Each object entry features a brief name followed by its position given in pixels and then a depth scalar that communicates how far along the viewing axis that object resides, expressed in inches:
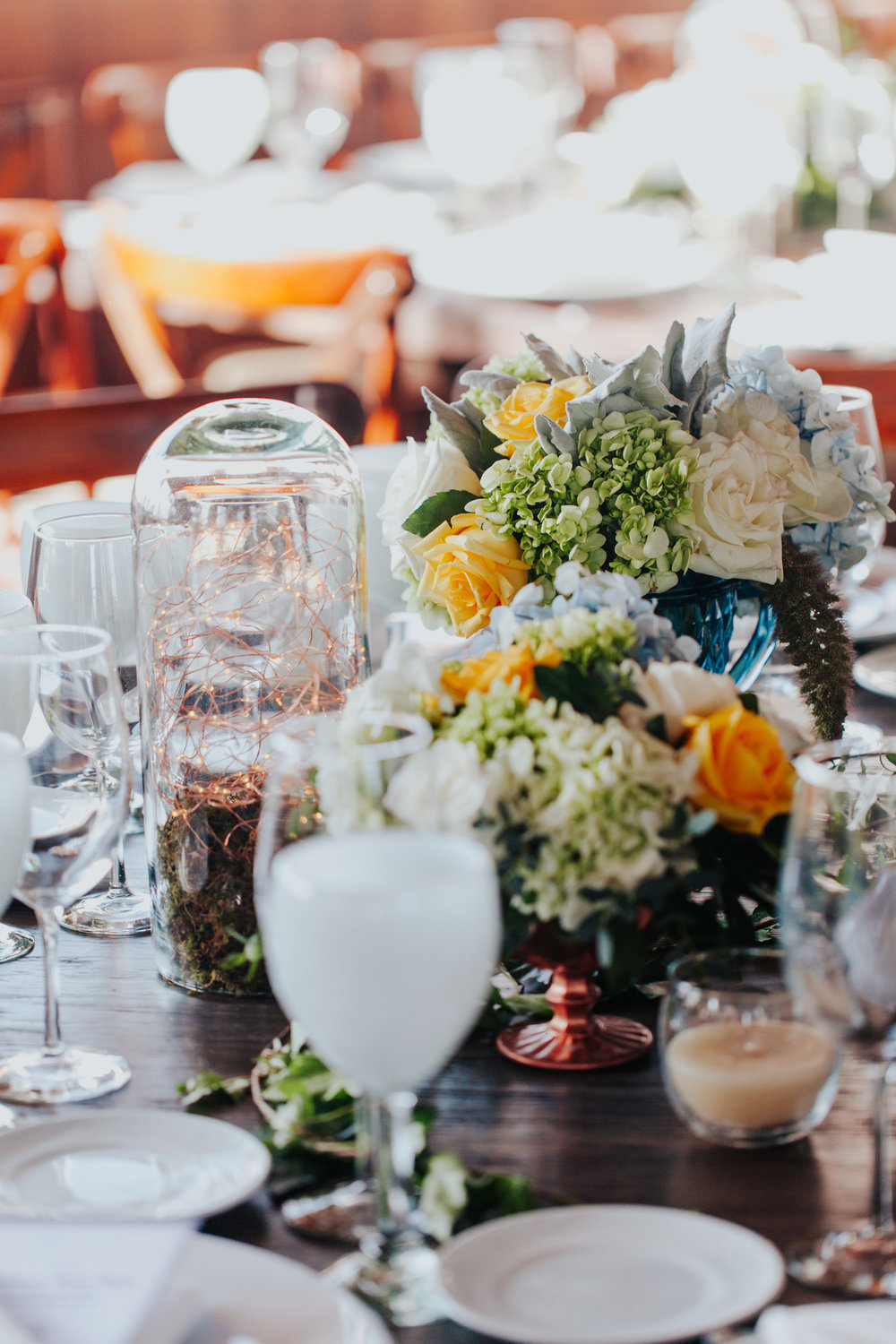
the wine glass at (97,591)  78.9
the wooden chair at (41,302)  185.2
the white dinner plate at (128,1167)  62.8
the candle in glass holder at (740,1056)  64.5
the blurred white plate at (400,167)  224.9
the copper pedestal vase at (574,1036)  68.9
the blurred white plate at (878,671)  93.1
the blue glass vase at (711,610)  77.5
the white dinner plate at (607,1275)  59.3
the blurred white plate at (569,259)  149.8
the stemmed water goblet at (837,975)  61.3
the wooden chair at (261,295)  166.5
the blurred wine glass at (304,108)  242.6
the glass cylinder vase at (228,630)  73.0
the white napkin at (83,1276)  58.1
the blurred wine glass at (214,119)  239.9
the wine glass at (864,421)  89.8
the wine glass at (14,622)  75.6
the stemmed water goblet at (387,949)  58.3
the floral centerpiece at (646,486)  74.8
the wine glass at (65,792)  66.7
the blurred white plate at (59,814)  66.6
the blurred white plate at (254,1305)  59.3
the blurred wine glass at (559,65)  215.8
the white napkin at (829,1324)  57.9
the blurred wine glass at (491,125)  192.0
